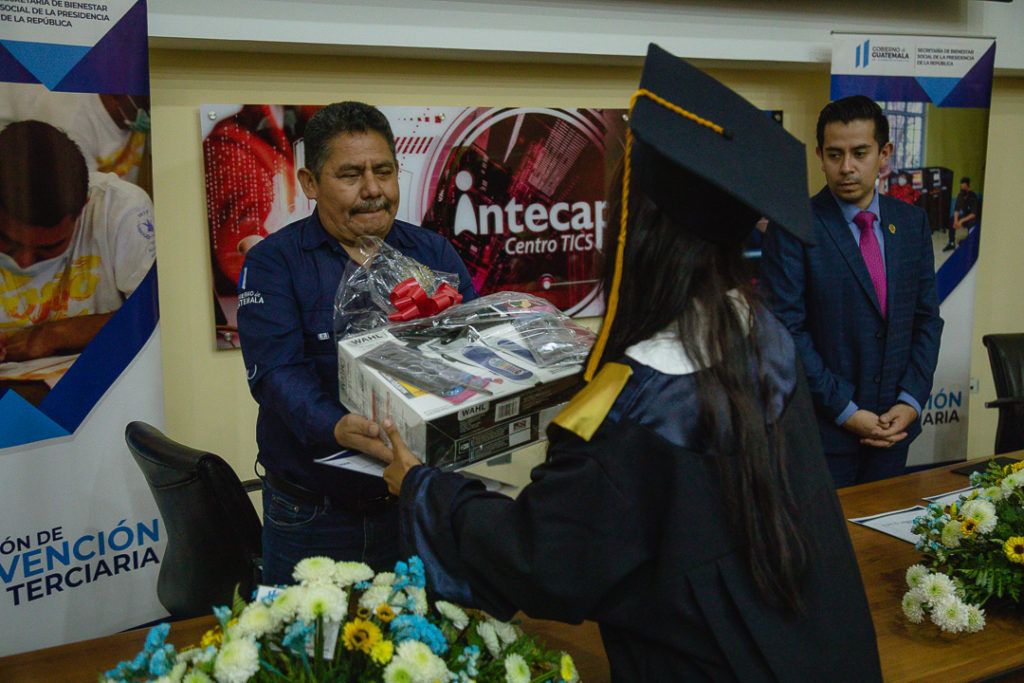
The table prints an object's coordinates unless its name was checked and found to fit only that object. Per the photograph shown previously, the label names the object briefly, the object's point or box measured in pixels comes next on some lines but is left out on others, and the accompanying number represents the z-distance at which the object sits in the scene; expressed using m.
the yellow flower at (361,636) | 1.01
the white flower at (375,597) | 1.08
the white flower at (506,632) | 1.16
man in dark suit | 2.88
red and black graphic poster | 3.20
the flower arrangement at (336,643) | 0.99
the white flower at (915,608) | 1.60
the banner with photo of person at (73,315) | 2.54
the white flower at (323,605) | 0.99
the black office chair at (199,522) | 1.91
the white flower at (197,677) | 0.96
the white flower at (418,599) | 1.10
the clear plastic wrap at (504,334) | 1.56
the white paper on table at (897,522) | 1.99
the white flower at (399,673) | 0.97
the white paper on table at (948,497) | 2.17
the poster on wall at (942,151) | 3.91
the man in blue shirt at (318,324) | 1.92
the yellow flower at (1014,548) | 1.60
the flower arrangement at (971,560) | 1.58
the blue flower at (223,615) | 1.03
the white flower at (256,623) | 0.99
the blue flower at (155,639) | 1.05
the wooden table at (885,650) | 1.44
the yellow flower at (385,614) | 1.07
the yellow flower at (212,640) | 1.04
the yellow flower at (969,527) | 1.67
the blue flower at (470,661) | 1.07
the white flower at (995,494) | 1.72
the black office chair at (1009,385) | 3.15
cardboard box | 1.40
